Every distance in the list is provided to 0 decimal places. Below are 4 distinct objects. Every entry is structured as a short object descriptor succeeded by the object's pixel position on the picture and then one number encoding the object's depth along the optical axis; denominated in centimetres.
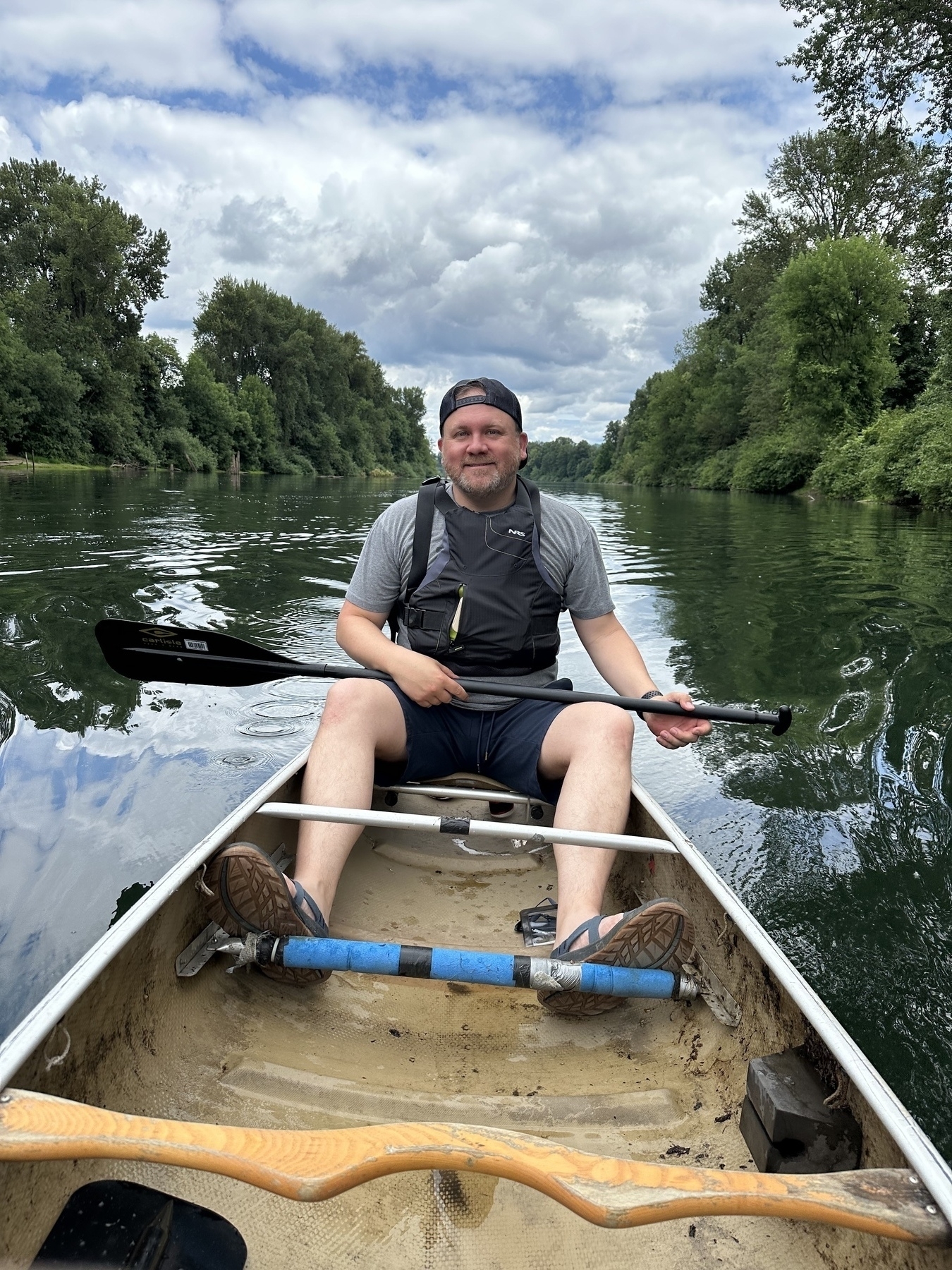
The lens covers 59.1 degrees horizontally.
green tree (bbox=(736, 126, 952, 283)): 1705
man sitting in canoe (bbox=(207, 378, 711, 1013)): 251
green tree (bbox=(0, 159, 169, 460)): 3547
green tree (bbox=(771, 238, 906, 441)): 3103
